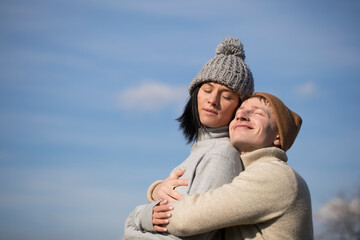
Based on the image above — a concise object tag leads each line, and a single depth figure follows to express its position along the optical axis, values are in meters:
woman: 3.76
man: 3.30
